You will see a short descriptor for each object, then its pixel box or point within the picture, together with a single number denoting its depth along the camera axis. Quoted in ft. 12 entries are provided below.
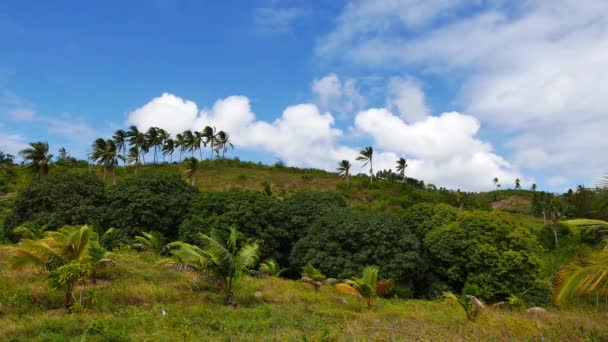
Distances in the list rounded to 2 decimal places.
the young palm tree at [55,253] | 36.01
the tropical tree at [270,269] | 63.77
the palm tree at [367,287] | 46.85
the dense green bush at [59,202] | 72.08
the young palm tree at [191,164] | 125.70
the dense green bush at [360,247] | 61.13
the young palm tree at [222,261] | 41.83
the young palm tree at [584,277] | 22.16
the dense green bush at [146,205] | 72.02
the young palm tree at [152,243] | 65.02
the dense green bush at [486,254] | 59.57
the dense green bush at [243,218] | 68.23
